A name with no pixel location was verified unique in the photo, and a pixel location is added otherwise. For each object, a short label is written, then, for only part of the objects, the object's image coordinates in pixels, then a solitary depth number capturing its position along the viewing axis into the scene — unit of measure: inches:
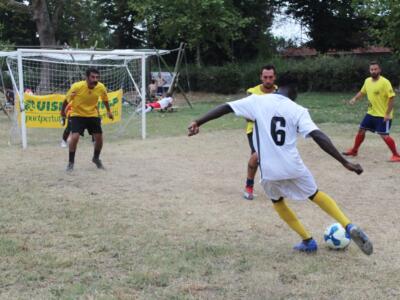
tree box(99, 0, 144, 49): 1503.4
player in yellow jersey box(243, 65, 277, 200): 252.1
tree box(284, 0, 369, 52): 1323.8
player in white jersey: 174.7
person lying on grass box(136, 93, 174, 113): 754.8
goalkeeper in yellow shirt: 341.1
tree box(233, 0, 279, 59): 1334.9
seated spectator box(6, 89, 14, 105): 792.8
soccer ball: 190.9
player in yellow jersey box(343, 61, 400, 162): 376.2
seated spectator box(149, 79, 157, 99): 878.4
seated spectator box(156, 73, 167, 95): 952.3
